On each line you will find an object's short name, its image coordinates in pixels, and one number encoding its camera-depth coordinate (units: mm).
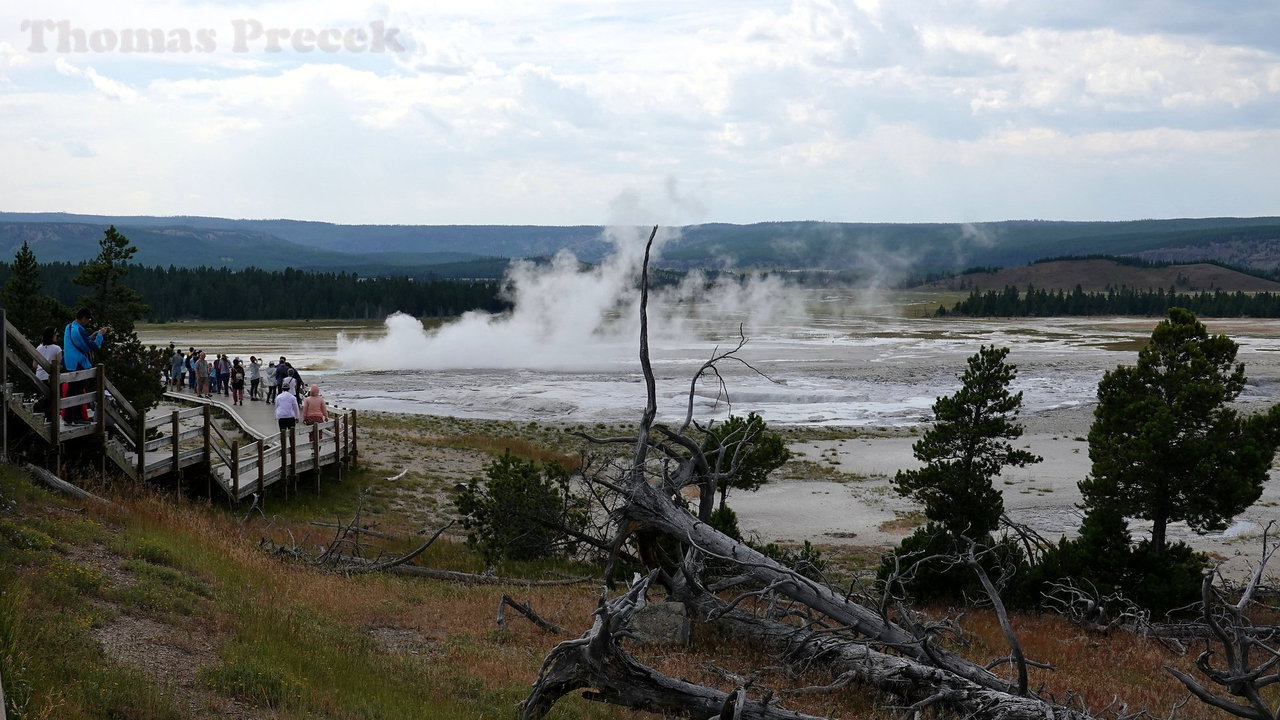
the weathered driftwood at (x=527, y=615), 10586
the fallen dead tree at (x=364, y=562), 13594
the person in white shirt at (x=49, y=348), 14719
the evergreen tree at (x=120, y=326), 18969
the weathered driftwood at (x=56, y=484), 11750
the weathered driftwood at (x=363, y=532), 14695
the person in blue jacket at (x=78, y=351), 13867
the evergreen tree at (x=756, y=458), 20297
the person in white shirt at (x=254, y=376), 32750
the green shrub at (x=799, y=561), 13405
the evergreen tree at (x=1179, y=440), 17359
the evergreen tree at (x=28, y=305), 21844
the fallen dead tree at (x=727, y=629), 7484
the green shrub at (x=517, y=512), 15984
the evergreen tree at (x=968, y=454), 18359
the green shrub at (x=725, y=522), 15719
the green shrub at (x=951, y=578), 16719
